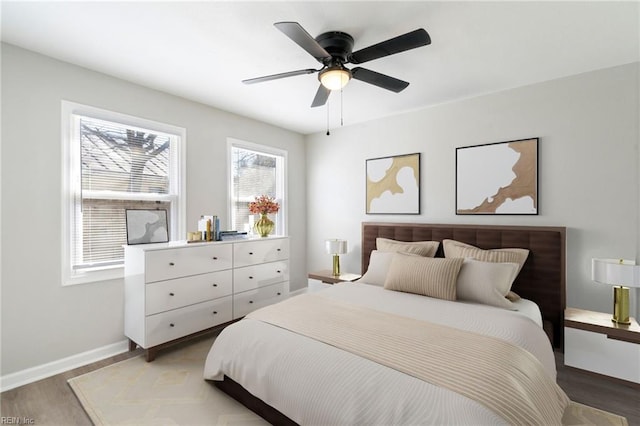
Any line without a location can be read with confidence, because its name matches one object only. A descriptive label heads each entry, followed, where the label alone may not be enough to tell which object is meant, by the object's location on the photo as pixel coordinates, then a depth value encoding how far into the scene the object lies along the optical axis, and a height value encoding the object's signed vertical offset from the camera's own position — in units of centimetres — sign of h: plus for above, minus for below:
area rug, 193 -131
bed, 135 -79
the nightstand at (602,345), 227 -105
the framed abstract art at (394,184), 381 +36
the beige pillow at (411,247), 339 -40
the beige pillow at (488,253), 287 -41
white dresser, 267 -74
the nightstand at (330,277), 388 -85
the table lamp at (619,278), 225 -51
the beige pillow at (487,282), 252 -60
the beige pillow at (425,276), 265 -59
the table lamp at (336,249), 399 -49
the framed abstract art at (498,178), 303 +35
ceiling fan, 179 +100
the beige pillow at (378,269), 319 -61
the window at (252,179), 400 +47
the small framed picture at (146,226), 291 -14
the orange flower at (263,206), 374 +8
